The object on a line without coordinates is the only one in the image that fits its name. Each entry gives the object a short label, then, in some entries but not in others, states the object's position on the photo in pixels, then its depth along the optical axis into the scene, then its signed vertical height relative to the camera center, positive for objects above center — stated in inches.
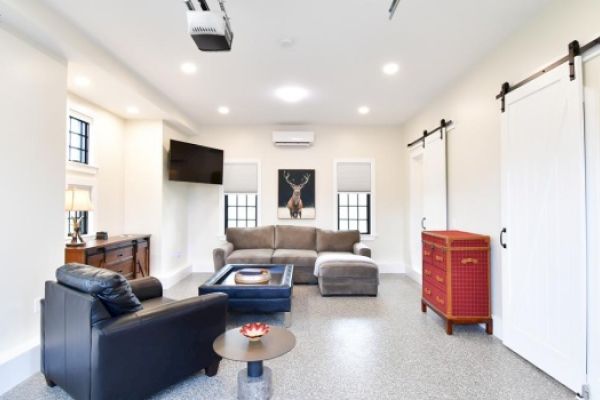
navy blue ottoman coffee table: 127.8 -39.0
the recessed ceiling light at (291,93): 167.5 +62.2
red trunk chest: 123.8 -31.0
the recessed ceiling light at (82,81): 130.2 +52.7
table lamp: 130.0 -0.7
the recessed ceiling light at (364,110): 200.3 +61.7
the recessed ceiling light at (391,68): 139.8 +62.5
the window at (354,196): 241.6 +5.7
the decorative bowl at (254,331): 78.7 -33.1
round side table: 73.0 -36.0
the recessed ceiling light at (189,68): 138.7 +62.2
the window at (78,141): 153.6 +31.8
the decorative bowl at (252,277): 135.0 -33.0
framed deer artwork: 240.8 +7.8
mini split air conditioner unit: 232.8 +49.8
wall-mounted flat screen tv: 199.2 +27.2
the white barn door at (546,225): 83.7 -6.5
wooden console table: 131.0 -25.0
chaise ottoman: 175.8 -43.8
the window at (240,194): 241.1 +7.0
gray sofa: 208.4 -28.1
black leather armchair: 71.4 -35.7
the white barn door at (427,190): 167.3 +8.1
